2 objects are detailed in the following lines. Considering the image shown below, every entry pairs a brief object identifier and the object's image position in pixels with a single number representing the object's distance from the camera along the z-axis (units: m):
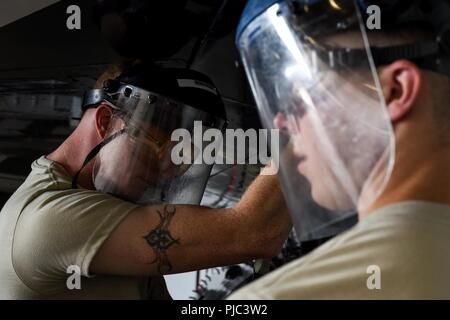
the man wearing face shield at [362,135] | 0.86
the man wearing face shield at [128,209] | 1.40
